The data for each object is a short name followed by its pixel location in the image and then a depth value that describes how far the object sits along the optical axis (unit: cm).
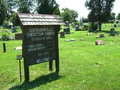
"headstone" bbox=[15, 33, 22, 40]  1799
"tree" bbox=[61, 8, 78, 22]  6919
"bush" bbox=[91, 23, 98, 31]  3129
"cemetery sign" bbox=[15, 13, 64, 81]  512
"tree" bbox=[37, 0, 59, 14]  4112
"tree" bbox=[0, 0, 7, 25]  5050
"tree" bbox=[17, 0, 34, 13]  6432
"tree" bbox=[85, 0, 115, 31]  3234
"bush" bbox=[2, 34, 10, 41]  1669
